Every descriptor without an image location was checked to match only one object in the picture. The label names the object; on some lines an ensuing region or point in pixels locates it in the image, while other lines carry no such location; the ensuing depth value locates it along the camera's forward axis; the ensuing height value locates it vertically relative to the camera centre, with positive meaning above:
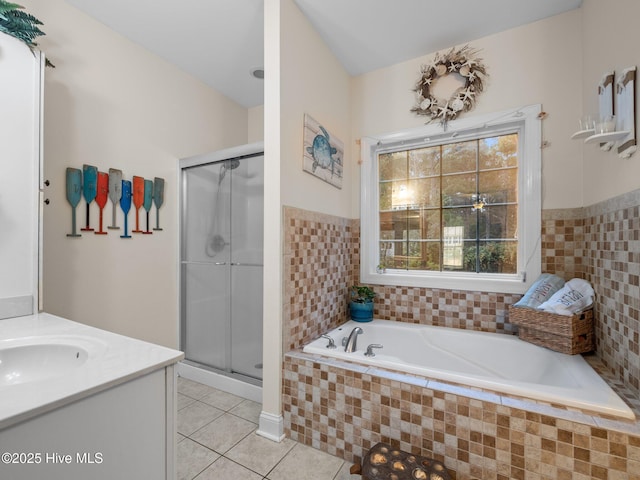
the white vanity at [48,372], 0.59 -0.33
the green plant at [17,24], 1.22 +0.92
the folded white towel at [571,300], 1.59 -0.32
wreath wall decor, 2.09 +1.16
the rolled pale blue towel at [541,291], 1.73 -0.30
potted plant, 2.29 -0.51
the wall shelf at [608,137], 1.23 +0.45
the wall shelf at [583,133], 1.36 +0.51
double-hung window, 1.99 +0.28
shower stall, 2.19 -0.20
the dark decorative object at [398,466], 1.11 -0.89
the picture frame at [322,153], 1.90 +0.62
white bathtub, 1.17 -0.65
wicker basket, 1.57 -0.49
